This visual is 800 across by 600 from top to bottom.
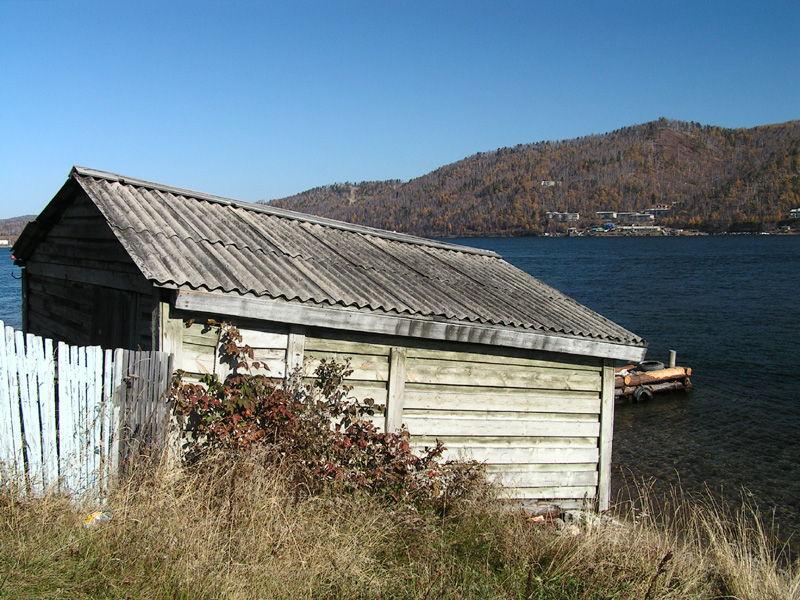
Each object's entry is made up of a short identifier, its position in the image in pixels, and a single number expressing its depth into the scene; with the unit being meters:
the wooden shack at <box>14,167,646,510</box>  6.29
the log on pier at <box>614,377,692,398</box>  23.47
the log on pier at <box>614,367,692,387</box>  23.58
